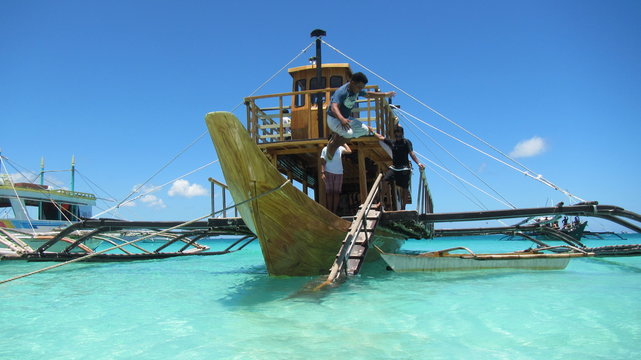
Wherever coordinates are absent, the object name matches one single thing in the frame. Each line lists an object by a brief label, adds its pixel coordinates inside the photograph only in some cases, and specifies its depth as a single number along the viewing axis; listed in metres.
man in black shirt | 8.08
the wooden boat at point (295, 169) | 5.79
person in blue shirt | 6.65
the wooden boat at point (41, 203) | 27.33
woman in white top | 7.40
